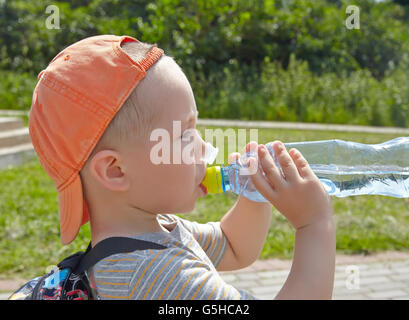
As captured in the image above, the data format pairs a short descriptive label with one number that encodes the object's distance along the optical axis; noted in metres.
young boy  1.44
